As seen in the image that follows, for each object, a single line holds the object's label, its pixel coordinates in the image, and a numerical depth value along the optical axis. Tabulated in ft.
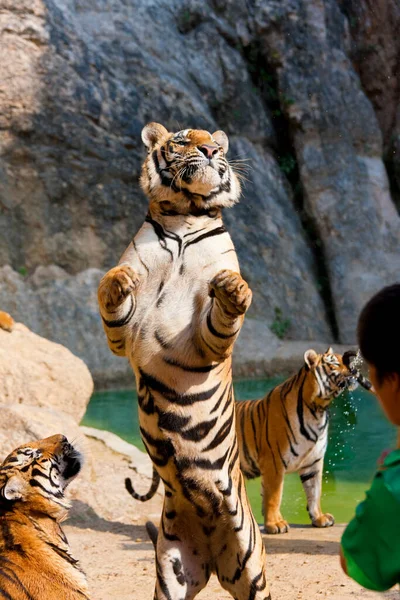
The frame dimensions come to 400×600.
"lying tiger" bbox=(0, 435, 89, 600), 16.43
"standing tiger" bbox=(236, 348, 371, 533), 36.40
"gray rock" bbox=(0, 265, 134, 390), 77.87
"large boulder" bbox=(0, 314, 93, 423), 41.14
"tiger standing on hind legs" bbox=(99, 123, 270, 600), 19.40
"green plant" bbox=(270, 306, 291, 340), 85.97
